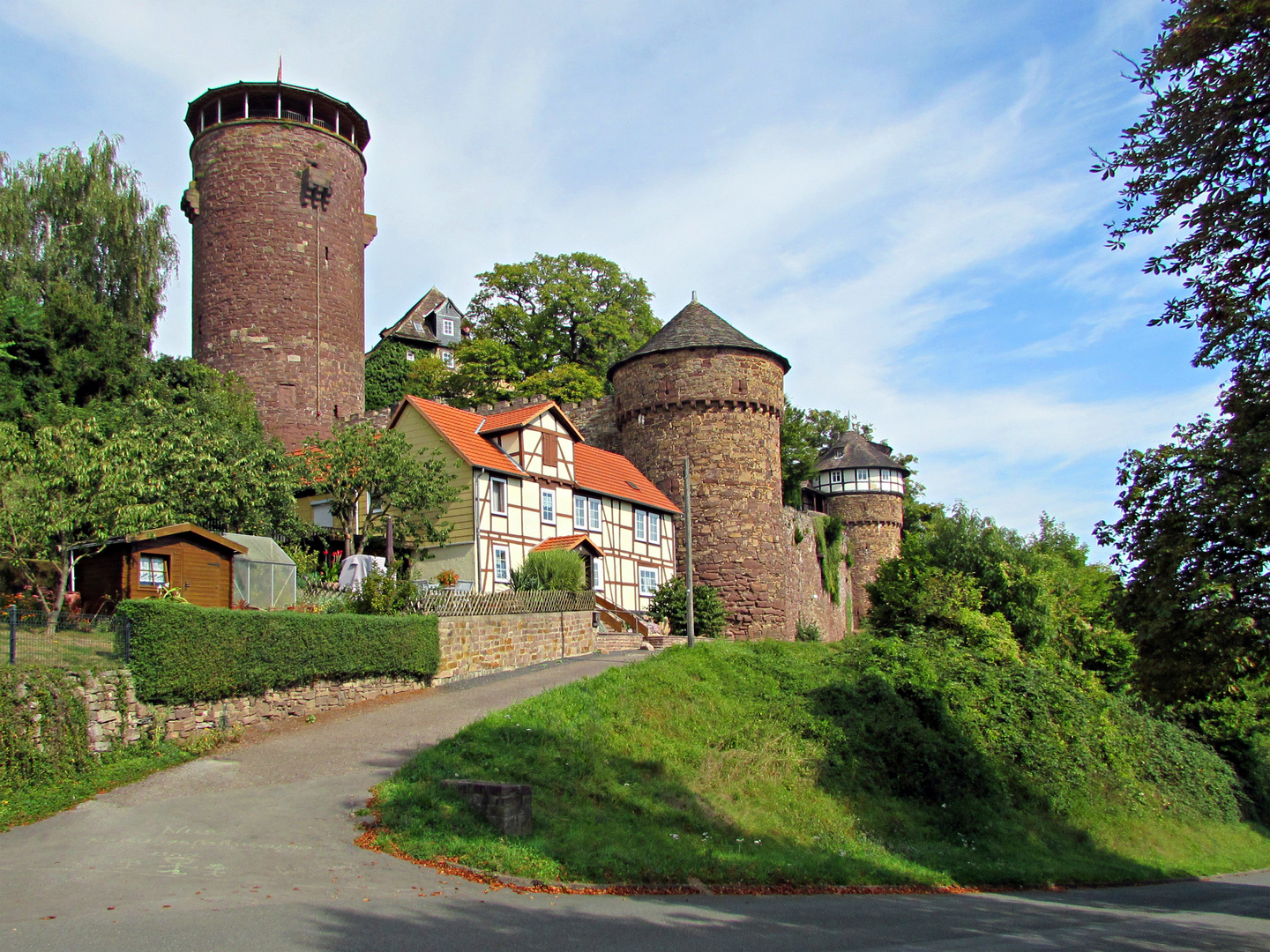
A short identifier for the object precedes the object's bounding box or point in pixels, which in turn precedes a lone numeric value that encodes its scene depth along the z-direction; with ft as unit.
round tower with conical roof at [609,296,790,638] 116.67
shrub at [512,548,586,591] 85.51
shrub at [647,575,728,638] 102.78
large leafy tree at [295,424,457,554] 84.58
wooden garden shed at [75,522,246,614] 58.80
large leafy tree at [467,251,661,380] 149.48
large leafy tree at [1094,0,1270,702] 35.09
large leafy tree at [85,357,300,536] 73.46
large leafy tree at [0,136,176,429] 88.43
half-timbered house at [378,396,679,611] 91.20
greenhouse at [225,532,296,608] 67.10
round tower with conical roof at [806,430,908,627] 175.42
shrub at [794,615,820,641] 125.29
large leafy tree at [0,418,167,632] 59.52
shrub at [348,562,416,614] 66.90
